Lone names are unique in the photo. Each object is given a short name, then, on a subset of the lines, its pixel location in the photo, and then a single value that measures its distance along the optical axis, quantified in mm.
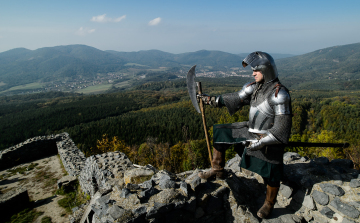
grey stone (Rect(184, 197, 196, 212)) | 3344
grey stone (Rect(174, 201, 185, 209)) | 3221
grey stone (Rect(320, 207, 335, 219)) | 3301
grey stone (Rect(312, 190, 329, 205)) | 3434
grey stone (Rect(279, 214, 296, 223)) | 3500
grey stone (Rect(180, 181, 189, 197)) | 3427
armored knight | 2906
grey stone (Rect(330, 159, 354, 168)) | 4477
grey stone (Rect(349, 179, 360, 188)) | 3404
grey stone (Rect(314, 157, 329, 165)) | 4578
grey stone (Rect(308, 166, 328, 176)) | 3956
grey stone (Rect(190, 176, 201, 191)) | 3584
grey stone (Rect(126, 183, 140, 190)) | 3607
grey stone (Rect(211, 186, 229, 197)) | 3661
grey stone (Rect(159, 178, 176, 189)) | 3594
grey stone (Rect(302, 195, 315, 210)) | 3602
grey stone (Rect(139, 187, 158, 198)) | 3306
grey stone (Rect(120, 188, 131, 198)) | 3377
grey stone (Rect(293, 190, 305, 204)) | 3876
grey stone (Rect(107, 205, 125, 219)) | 2940
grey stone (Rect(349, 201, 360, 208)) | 3127
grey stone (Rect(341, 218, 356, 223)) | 3053
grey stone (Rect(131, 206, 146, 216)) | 2992
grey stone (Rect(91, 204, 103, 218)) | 3123
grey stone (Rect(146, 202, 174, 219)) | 3021
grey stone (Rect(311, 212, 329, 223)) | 3373
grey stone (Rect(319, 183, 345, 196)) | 3404
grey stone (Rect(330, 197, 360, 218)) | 3043
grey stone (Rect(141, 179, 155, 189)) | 3638
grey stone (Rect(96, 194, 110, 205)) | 3354
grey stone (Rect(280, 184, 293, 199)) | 4039
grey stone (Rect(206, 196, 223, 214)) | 3631
